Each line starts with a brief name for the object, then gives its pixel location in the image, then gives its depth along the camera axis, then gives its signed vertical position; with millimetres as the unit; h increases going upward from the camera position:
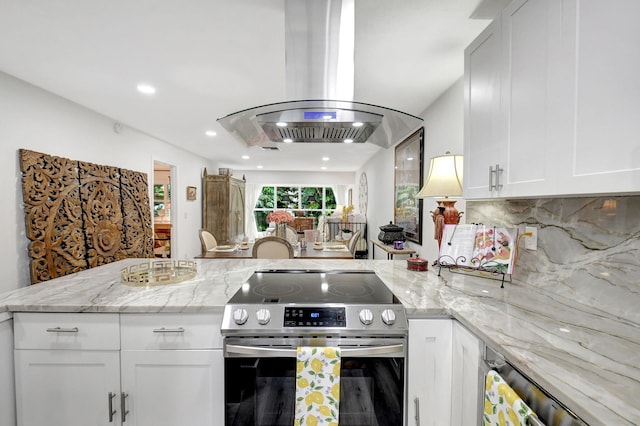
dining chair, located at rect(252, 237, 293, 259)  2941 -456
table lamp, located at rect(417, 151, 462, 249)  1800 +127
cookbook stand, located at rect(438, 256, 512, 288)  1571 -377
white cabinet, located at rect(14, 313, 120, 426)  1226 -705
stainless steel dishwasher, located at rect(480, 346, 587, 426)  683 -513
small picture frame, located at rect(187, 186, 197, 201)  5559 +221
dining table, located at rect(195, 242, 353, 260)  3287 -584
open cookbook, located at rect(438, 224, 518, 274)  1489 -233
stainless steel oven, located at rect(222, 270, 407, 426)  1187 -640
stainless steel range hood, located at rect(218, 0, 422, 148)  1316 +600
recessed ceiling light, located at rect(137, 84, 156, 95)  2480 +1018
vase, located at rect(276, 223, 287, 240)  3896 -348
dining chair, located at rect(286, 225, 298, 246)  4311 -473
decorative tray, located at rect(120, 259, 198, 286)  1534 -408
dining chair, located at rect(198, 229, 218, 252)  3724 -492
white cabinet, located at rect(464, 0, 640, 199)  771 +360
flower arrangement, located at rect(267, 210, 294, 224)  3662 -161
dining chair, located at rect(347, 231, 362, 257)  3543 -480
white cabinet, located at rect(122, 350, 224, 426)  1234 -786
